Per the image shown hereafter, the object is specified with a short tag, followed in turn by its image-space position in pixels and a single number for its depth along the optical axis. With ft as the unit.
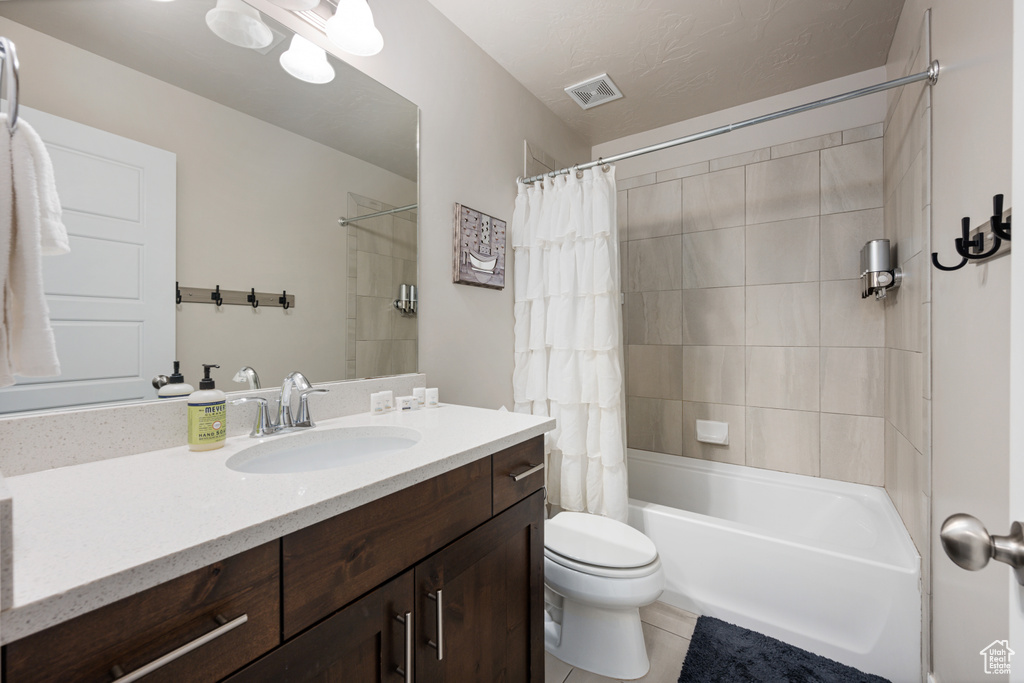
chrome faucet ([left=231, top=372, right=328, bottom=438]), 3.62
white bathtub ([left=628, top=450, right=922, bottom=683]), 4.59
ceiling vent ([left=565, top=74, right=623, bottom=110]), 6.95
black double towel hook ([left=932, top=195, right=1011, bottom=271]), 2.56
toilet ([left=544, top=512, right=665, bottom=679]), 4.52
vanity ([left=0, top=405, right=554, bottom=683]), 1.49
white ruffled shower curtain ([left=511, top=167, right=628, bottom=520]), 5.85
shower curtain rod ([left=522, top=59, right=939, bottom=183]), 4.17
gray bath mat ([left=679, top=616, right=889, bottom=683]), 4.61
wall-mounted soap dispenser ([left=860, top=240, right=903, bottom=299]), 5.64
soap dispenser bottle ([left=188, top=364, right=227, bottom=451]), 3.02
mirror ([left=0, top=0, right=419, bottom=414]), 2.76
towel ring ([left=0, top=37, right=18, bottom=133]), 2.10
